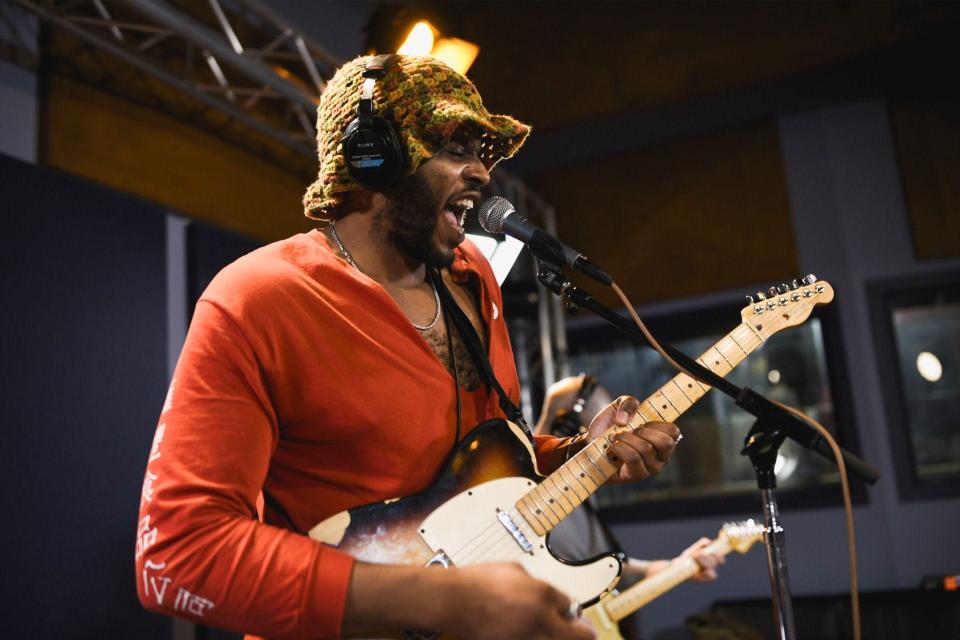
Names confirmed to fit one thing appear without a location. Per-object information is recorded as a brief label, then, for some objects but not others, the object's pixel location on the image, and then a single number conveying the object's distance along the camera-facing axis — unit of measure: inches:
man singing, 42.5
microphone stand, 62.2
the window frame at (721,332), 198.2
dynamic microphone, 61.3
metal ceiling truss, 123.4
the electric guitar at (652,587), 132.5
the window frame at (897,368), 189.6
